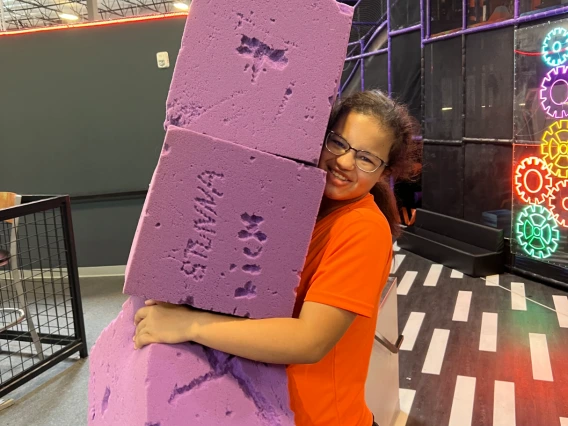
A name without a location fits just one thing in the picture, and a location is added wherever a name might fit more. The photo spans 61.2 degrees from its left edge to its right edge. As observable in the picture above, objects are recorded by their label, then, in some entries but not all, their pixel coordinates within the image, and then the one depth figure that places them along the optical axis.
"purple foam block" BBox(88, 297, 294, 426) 0.79
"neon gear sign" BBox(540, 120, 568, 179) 3.38
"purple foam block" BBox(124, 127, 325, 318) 0.76
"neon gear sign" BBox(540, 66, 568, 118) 3.32
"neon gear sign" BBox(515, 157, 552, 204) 3.57
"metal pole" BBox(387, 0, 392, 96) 5.44
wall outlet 4.02
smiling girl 0.76
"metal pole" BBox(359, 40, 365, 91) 6.34
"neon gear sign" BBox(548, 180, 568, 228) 3.45
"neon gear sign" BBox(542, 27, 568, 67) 3.29
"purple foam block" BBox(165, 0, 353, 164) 0.79
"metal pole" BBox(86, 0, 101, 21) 4.20
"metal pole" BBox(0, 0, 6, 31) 4.40
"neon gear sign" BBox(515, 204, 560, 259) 3.56
